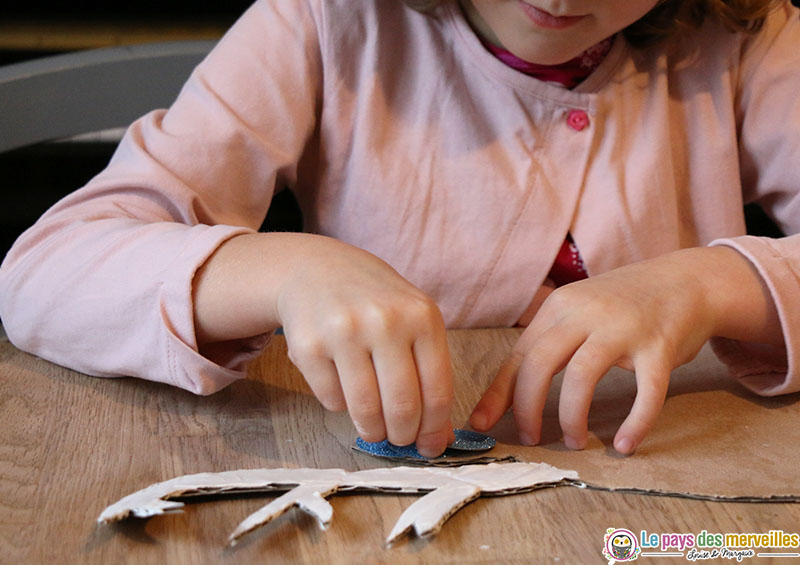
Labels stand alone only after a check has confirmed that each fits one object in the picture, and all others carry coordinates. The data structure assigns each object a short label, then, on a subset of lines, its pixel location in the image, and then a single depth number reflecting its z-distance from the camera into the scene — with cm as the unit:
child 65
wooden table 48
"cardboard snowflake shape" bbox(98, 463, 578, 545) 49
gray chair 96
